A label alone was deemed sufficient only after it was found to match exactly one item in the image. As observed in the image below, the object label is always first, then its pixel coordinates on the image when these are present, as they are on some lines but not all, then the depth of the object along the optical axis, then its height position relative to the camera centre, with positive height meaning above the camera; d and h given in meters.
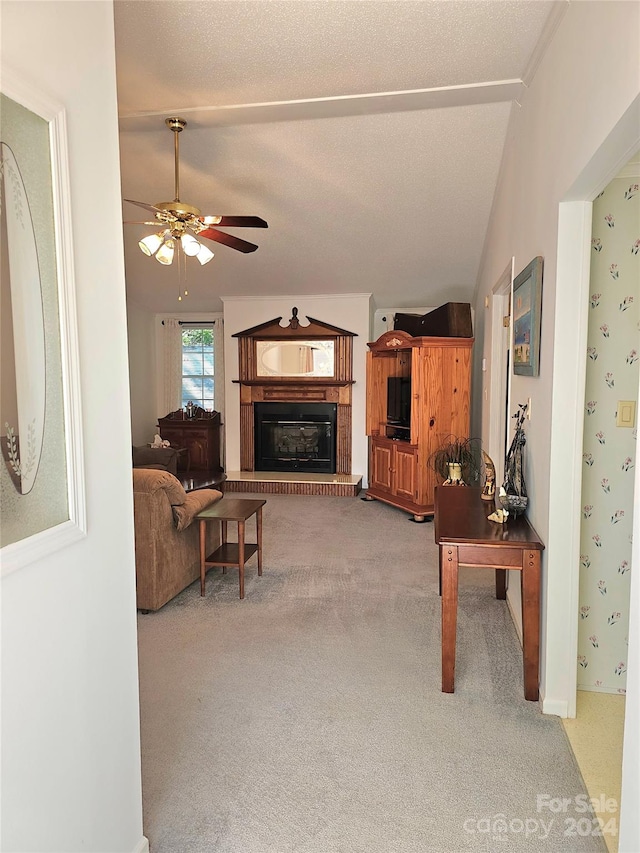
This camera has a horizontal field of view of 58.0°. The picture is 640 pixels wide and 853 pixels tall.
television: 6.03 -0.16
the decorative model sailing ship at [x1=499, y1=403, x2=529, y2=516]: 2.93 -0.49
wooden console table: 2.52 -0.79
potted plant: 5.71 -0.72
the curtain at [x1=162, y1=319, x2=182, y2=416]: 8.17 +0.29
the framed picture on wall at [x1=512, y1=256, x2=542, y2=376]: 2.70 +0.34
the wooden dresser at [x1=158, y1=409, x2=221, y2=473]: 7.59 -0.69
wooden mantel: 7.16 +0.04
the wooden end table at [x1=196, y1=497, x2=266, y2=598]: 3.68 -0.97
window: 8.15 +0.30
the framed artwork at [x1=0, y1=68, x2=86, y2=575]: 1.13 +0.10
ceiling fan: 3.47 +1.01
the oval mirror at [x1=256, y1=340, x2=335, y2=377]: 7.25 +0.35
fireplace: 7.36 -0.66
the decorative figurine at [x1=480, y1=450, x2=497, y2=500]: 3.42 -0.59
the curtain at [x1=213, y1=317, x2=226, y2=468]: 8.05 +0.33
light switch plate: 2.52 -0.12
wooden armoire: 5.75 -0.22
